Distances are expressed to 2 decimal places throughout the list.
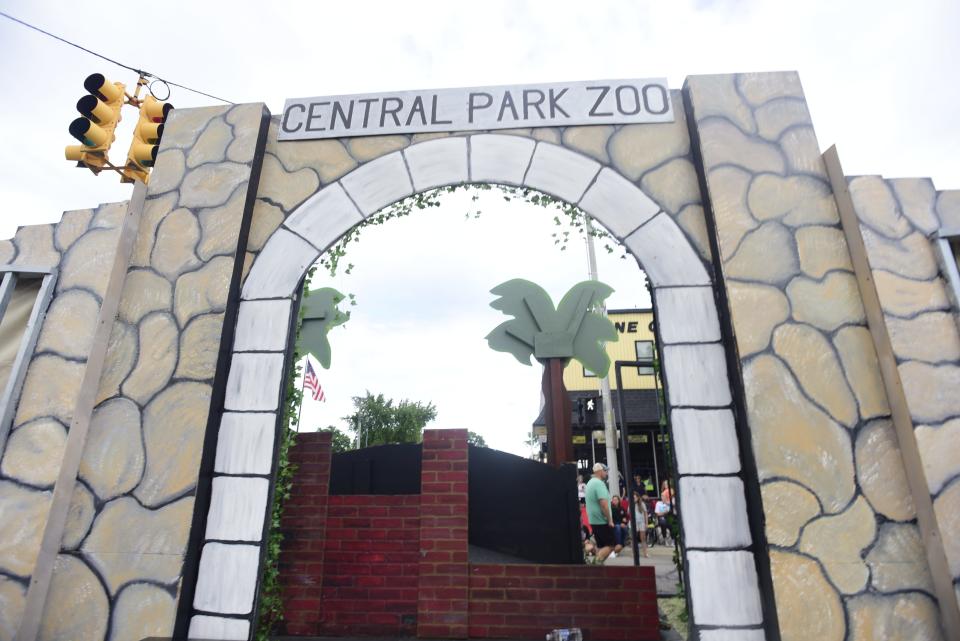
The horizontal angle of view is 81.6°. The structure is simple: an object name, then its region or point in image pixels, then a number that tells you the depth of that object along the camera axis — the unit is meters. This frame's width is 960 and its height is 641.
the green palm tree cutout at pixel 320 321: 7.75
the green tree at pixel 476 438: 39.95
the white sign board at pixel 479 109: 3.43
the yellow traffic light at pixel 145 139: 4.75
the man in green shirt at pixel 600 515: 6.03
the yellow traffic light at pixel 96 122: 4.30
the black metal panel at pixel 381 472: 6.08
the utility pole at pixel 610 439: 12.05
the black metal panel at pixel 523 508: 5.43
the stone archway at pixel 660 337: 2.58
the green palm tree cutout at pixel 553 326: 7.48
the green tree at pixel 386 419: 25.08
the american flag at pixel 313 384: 12.97
